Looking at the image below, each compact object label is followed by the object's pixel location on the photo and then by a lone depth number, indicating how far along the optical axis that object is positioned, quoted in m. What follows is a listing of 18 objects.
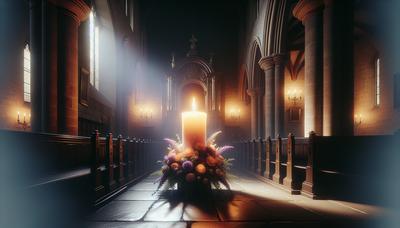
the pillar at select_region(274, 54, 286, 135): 10.07
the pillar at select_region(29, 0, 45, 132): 5.57
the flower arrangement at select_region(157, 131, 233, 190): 3.47
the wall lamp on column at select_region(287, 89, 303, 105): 15.53
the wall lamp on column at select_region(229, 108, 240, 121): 16.45
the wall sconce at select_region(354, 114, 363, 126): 12.32
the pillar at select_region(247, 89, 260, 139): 14.36
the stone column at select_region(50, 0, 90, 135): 5.71
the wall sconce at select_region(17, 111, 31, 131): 8.79
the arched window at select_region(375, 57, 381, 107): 11.46
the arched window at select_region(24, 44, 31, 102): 9.59
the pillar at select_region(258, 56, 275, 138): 10.55
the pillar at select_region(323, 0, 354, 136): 5.53
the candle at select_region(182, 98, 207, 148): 3.57
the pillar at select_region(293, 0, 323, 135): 6.27
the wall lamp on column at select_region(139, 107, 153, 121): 15.56
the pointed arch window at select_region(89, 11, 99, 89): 11.15
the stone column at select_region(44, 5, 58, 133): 5.57
